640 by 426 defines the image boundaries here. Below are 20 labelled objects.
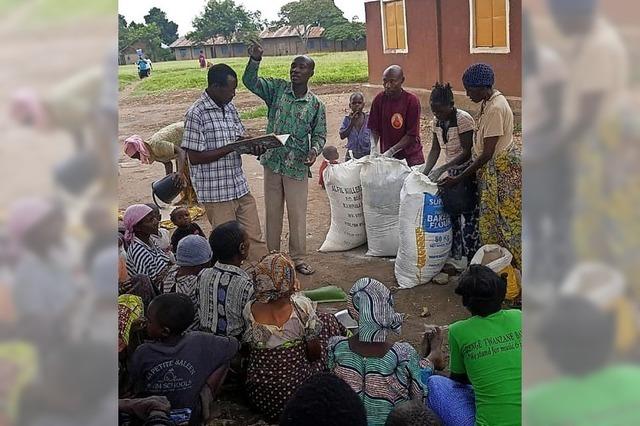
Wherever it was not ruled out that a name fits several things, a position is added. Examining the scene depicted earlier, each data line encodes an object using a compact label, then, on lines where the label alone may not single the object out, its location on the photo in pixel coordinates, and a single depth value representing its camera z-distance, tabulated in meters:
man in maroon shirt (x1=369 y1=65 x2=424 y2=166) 5.43
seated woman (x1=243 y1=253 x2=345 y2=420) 3.05
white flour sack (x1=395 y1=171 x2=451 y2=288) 4.62
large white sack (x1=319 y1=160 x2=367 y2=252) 5.33
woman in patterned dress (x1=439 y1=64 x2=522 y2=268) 4.34
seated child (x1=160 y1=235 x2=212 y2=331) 3.58
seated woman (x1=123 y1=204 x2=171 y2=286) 3.89
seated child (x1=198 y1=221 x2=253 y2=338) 3.33
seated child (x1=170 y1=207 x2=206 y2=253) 4.49
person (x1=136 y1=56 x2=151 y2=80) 27.38
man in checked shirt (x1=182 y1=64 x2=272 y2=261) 4.46
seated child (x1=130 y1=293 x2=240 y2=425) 2.84
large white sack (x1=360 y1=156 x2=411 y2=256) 5.05
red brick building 10.45
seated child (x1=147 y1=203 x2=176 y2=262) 4.21
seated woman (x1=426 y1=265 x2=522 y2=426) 2.59
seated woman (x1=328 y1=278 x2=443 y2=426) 2.71
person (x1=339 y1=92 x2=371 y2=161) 7.03
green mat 4.60
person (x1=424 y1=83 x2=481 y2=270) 4.71
